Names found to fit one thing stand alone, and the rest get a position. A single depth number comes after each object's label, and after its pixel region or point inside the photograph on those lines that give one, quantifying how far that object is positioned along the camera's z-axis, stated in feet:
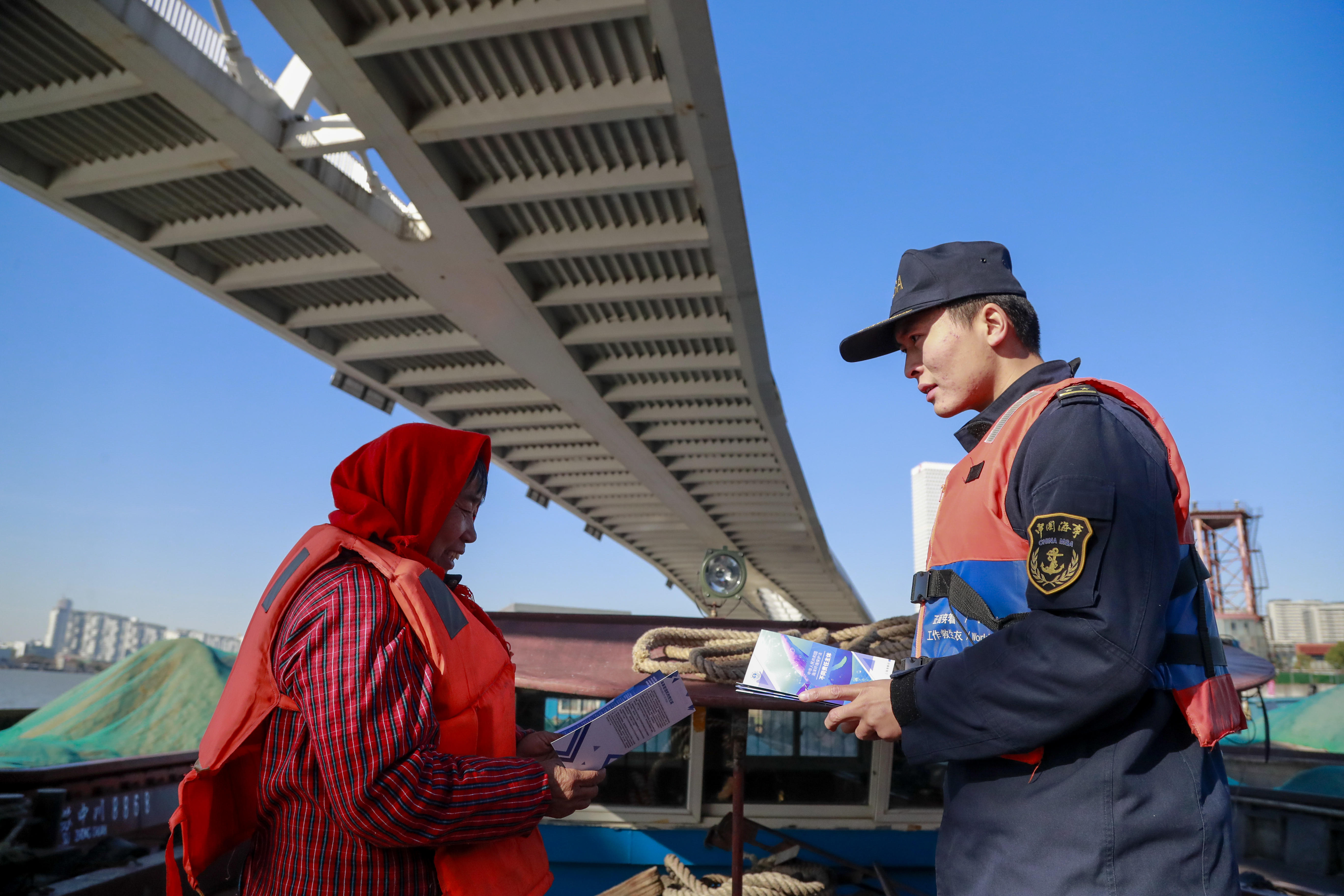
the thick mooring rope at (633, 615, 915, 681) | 10.12
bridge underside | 29.35
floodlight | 20.12
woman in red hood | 5.04
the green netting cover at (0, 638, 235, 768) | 25.55
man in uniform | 4.21
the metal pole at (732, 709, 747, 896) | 10.98
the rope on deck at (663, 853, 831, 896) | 11.69
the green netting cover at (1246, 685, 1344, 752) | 34.94
